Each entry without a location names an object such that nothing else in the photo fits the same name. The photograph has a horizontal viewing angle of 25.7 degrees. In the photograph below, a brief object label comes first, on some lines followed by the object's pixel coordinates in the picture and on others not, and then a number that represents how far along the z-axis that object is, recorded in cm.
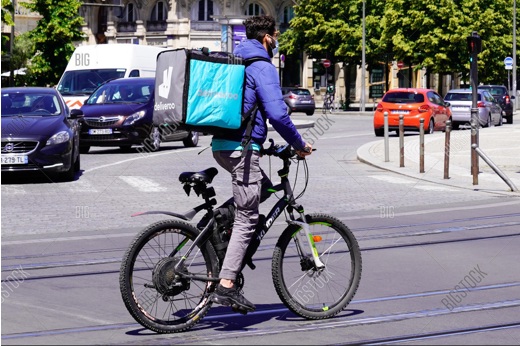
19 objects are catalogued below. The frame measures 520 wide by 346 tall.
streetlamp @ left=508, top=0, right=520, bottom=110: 6700
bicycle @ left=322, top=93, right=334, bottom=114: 6594
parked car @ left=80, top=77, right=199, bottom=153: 2472
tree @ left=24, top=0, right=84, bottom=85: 6900
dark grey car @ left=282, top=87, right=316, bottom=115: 5885
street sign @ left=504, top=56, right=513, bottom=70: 6350
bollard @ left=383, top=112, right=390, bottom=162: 2283
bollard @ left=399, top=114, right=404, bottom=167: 2138
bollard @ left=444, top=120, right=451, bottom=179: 1870
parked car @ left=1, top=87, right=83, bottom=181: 1767
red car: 3447
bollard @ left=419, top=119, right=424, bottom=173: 2008
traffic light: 1970
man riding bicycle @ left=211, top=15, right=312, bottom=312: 666
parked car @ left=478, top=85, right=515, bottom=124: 4931
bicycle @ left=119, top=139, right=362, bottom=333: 657
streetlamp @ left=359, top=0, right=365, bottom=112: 6250
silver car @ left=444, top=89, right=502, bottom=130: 4125
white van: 3219
